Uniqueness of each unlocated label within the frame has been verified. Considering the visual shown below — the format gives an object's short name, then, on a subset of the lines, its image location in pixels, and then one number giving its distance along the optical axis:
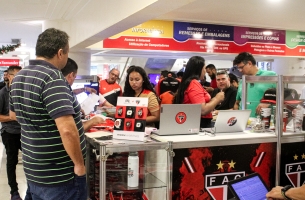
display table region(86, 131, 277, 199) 2.31
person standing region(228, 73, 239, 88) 5.89
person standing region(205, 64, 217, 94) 6.92
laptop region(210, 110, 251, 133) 2.56
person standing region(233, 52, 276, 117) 3.59
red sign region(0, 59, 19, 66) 13.44
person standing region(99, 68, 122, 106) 5.96
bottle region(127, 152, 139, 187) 2.29
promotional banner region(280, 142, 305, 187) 2.69
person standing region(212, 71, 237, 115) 4.90
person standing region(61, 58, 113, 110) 2.58
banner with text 6.07
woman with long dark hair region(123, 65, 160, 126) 2.93
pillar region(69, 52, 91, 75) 6.14
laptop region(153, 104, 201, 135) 2.38
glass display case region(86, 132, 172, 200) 2.14
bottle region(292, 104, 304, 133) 2.71
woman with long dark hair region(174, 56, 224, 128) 3.02
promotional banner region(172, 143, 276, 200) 2.37
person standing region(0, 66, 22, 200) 4.10
